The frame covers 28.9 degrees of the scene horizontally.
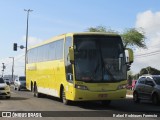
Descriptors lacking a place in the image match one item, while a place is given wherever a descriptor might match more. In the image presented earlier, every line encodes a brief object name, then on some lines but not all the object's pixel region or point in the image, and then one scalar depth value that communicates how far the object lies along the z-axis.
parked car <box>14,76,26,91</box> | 35.20
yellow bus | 14.35
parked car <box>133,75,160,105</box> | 16.90
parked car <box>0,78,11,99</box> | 20.23
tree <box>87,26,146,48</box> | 54.19
